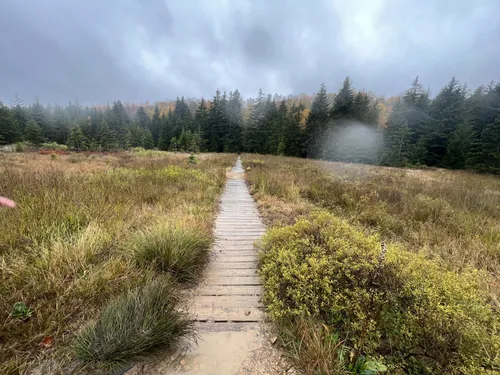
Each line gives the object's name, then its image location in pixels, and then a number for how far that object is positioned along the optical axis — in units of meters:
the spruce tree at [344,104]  30.91
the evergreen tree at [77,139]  38.84
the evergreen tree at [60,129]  49.94
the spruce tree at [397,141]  26.86
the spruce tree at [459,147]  23.92
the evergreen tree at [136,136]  49.44
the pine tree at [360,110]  30.31
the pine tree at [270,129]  41.04
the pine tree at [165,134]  51.25
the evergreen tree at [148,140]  50.19
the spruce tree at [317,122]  33.14
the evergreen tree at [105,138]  41.02
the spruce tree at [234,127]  47.62
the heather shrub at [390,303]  1.51
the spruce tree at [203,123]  48.17
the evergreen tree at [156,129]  57.06
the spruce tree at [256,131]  44.97
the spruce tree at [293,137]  36.66
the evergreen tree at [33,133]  40.44
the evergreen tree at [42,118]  49.28
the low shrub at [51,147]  30.33
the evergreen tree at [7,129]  39.03
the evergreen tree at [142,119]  66.75
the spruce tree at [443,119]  27.03
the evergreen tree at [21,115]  50.38
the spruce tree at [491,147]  20.45
